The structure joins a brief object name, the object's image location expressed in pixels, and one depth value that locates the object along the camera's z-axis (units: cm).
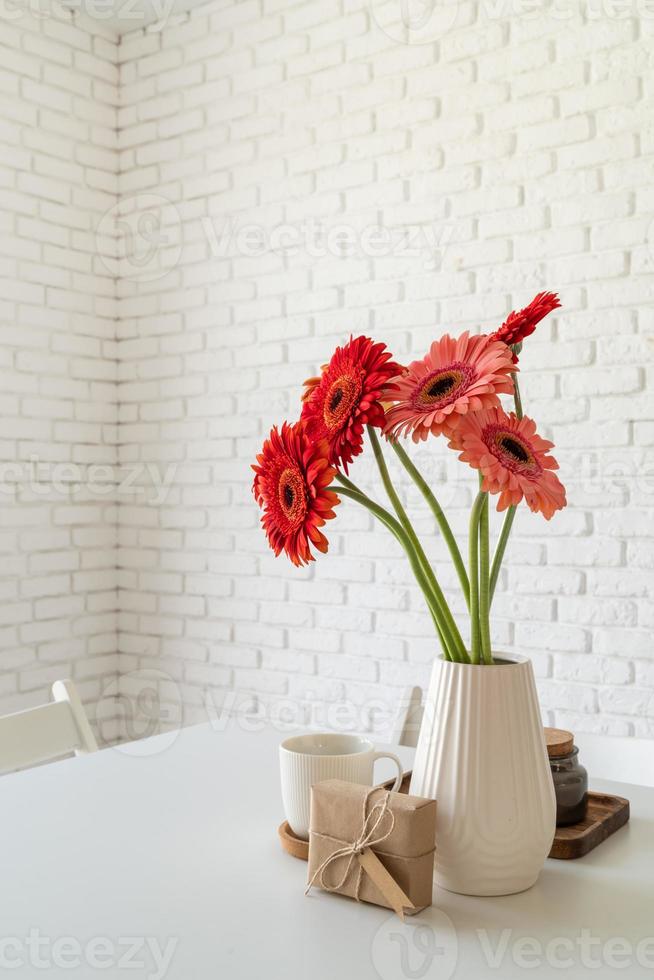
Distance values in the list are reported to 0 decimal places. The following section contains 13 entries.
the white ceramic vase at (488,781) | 99
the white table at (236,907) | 88
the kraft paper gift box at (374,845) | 95
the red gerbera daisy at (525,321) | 104
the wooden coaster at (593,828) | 113
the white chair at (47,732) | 160
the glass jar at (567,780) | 116
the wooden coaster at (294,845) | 111
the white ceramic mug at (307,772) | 110
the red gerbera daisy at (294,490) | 96
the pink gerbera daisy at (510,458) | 93
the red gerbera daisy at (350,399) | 97
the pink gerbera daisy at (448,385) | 94
